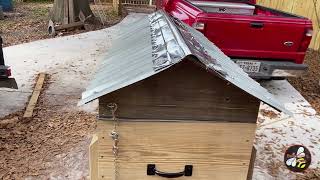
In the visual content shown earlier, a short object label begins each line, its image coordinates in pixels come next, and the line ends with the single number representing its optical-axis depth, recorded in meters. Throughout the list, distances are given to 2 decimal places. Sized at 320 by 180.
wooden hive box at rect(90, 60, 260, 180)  1.83
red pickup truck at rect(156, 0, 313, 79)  5.25
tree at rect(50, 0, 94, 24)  10.63
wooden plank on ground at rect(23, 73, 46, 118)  4.92
